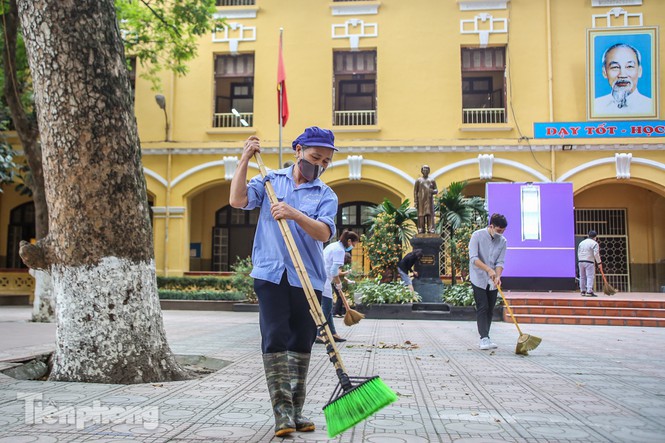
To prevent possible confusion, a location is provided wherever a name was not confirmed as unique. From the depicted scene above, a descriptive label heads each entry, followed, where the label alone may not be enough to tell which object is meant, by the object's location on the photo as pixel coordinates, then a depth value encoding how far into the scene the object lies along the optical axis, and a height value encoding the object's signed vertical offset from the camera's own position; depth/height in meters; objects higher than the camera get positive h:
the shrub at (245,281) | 16.11 -0.41
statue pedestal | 14.99 -0.10
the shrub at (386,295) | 13.88 -0.66
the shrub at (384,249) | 15.63 +0.40
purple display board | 17.53 +0.92
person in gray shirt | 7.94 +0.00
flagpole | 16.55 +4.33
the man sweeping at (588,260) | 15.25 +0.12
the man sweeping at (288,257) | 3.58 +0.05
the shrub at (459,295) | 13.91 -0.69
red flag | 16.59 +4.57
